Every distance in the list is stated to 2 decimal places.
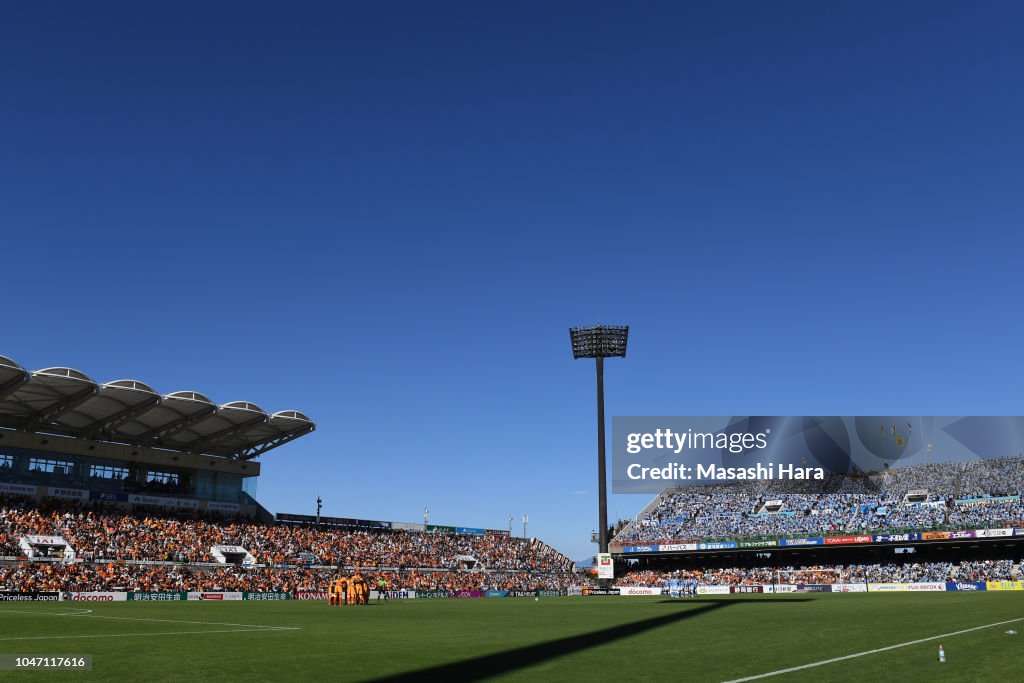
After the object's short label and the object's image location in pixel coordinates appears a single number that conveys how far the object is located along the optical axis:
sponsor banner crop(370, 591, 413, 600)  64.32
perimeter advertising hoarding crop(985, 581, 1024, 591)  64.62
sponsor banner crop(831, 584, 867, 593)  70.62
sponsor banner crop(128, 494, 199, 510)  75.72
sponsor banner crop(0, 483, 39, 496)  66.75
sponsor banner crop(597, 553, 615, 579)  72.50
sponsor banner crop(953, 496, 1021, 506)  81.81
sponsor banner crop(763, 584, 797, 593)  72.44
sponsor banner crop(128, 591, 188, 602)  53.12
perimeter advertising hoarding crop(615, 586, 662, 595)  76.50
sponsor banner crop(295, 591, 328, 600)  62.05
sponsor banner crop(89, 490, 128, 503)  72.88
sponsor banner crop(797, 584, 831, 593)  73.14
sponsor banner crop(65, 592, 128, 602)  50.60
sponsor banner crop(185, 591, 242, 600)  56.66
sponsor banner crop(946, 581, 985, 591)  66.88
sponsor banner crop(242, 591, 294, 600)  59.84
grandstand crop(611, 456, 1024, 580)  76.75
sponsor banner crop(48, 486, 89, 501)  70.25
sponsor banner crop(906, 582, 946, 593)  69.61
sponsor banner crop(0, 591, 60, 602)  48.88
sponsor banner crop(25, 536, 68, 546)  59.97
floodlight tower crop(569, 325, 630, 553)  81.00
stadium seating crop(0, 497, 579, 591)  58.44
